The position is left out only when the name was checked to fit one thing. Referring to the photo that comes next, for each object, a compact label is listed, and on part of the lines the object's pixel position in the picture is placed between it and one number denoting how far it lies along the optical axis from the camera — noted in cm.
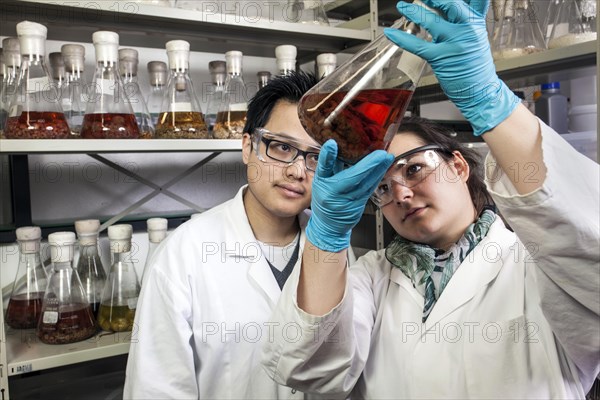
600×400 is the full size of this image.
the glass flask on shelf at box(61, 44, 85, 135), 131
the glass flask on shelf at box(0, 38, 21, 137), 125
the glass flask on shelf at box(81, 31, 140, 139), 126
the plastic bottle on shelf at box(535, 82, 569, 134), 203
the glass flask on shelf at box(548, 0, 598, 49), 134
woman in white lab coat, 71
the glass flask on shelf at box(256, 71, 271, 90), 162
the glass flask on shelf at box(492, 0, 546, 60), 149
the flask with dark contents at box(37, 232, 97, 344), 129
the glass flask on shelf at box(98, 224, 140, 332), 138
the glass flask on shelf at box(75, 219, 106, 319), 141
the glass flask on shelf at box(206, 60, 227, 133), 154
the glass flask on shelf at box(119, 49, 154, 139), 140
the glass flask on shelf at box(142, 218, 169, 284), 145
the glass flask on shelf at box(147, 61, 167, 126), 150
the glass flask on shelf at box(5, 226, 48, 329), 138
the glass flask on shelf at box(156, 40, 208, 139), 136
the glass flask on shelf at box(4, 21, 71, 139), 119
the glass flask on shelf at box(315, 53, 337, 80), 154
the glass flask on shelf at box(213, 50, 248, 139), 146
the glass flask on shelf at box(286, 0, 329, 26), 171
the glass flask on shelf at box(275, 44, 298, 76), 149
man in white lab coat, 115
